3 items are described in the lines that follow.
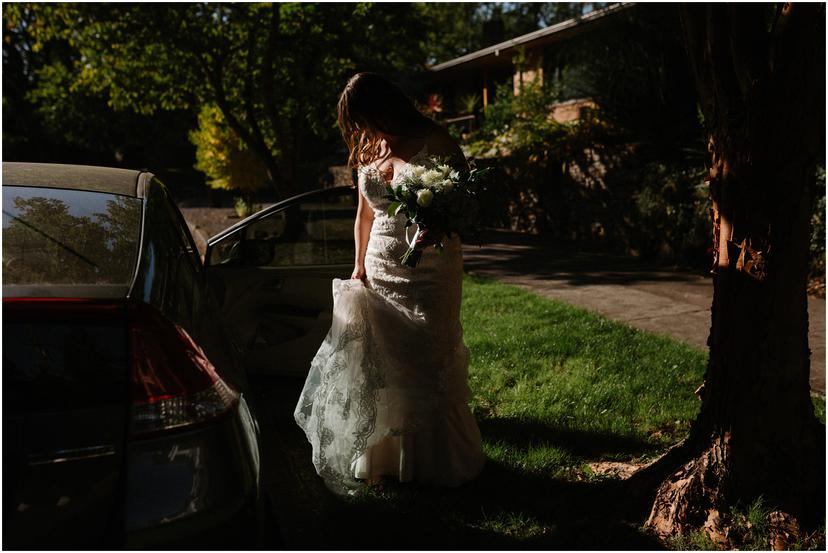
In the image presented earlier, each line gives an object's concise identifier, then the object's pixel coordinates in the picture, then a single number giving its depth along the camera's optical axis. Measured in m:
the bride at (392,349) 3.62
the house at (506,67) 16.53
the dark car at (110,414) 1.84
